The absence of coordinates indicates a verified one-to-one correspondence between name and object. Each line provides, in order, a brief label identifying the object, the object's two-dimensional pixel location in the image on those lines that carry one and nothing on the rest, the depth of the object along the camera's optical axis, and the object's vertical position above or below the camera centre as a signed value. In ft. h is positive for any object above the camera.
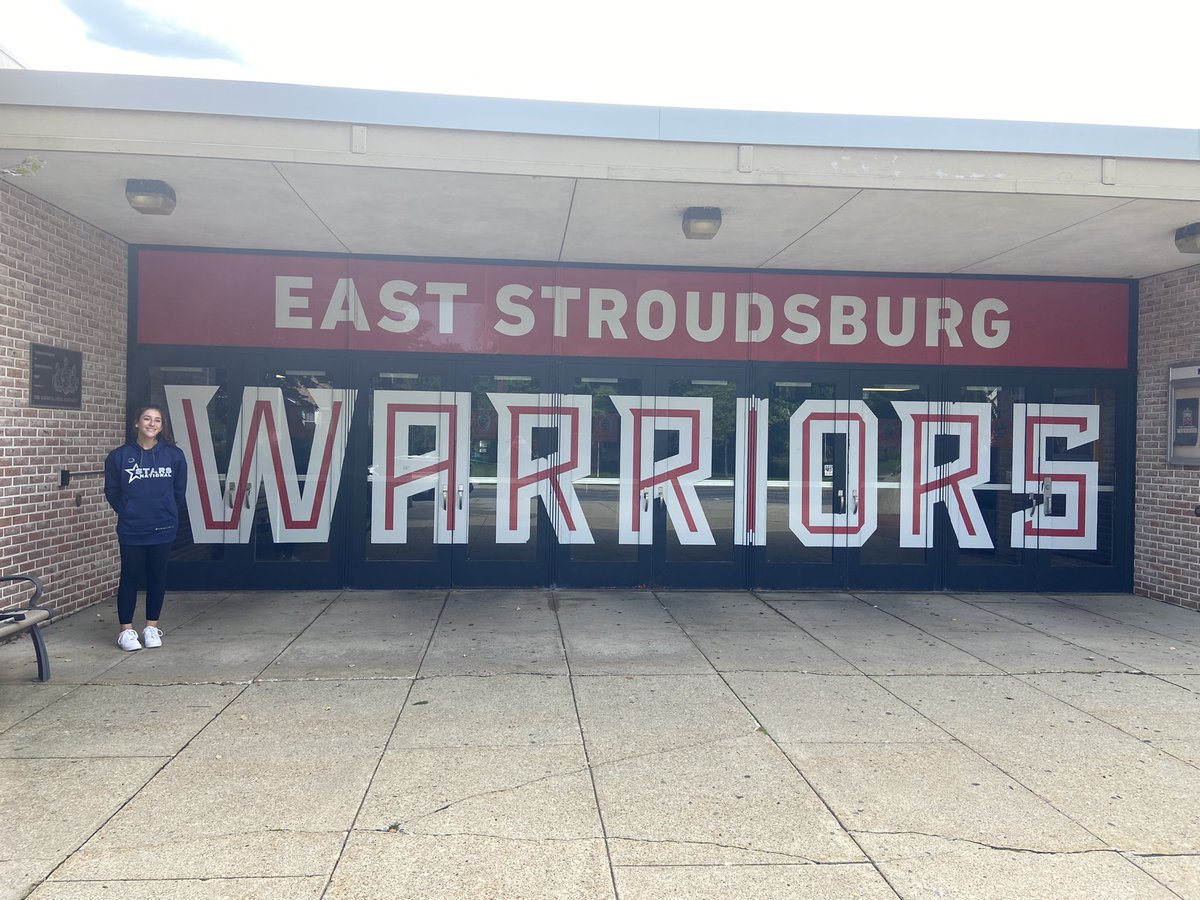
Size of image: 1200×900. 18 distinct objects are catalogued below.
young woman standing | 19.90 -1.77
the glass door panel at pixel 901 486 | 28.76 -1.03
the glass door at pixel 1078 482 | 29.07 -0.77
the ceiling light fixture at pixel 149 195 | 20.01 +6.51
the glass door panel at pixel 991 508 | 28.99 -1.81
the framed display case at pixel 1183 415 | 26.61 +1.68
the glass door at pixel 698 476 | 28.09 -0.79
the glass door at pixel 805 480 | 28.43 -0.86
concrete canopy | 17.60 +6.91
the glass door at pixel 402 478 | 27.30 -1.01
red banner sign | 26.81 +5.10
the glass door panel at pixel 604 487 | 27.91 -1.23
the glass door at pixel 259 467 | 26.73 -0.72
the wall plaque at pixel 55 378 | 21.63 +1.90
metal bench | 16.55 -3.92
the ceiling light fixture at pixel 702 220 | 21.48 +6.54
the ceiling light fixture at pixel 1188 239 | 22.48 +6.59
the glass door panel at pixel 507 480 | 27.58 -1.04
